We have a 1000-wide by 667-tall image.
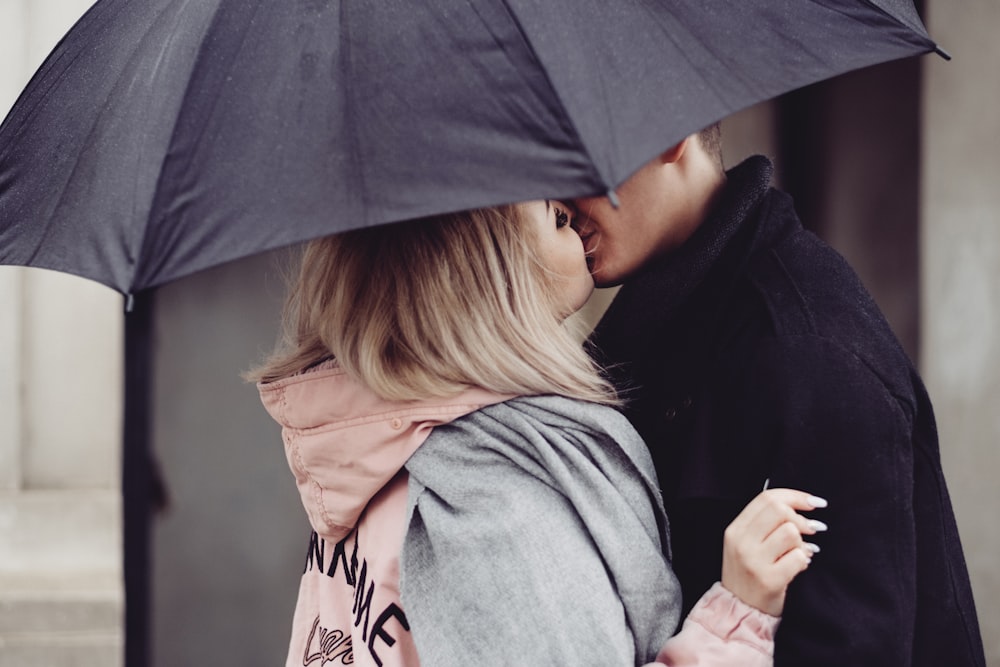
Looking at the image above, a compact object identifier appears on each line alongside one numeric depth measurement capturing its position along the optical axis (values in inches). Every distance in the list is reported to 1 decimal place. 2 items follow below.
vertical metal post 145.5
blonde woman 84.7
